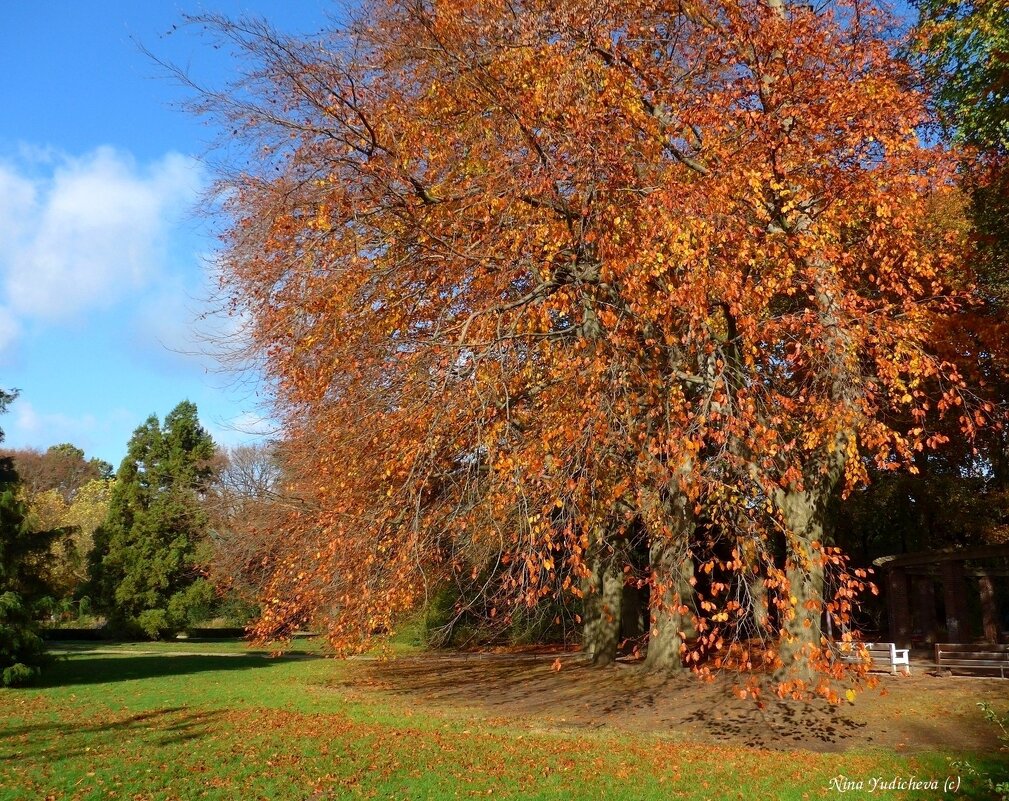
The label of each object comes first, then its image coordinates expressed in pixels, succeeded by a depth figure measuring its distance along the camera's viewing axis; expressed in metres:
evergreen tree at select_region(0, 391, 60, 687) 18.78
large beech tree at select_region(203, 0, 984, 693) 10.07
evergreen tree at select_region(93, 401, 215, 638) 38.03
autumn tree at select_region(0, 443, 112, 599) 32.06
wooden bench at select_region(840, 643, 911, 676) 18.19
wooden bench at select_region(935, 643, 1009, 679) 17.14
